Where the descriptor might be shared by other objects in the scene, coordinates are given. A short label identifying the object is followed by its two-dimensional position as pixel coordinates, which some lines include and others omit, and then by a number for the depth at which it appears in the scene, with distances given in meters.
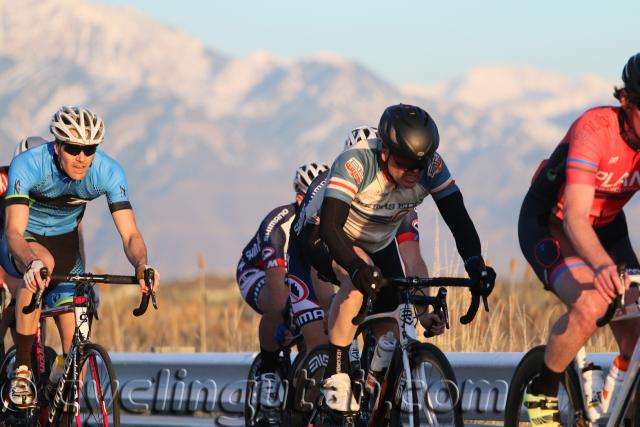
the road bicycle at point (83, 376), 15.77
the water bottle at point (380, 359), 14.54
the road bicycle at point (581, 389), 11.80
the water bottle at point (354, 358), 15.19
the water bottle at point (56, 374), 16.95
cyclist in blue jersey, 16.97
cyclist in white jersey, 13.88
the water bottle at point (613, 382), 12.37
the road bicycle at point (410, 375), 13.16
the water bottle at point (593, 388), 12.40
